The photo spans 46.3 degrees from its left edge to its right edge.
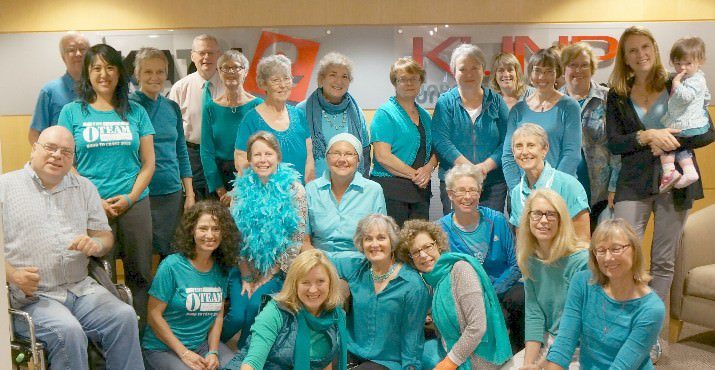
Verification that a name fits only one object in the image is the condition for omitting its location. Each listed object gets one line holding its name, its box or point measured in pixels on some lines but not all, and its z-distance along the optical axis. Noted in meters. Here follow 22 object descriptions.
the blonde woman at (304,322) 3.40
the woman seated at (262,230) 3.90
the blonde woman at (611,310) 3.10
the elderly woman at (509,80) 4.92
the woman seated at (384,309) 3.63
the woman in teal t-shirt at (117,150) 3.89
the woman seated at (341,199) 4.00
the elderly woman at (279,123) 4.26
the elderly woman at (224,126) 4.47
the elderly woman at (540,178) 3.89
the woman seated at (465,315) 3.53
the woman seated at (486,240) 3.93
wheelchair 3.14
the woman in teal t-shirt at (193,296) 3.69
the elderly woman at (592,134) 4.50
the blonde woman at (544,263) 3.47
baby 4.12
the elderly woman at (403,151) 4.43
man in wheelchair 3.42
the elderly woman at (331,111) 4.39
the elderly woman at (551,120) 4.24
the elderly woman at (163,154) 4.27
